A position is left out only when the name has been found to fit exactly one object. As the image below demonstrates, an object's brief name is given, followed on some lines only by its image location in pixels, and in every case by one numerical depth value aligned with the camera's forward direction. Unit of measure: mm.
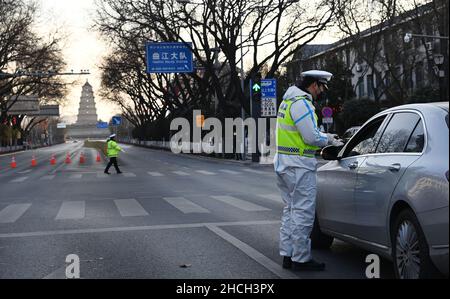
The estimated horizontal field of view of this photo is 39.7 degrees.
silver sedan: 4281
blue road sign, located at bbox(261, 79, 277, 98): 30078
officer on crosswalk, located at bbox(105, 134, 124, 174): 24422
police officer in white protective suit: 5715
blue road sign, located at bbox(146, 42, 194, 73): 37469
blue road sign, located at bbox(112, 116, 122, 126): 116650
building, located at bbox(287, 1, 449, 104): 32156
